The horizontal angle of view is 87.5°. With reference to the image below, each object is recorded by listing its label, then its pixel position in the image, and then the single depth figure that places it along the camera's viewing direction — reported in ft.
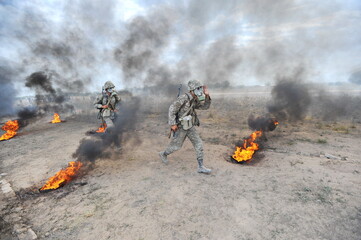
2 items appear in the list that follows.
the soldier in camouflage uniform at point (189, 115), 14.63
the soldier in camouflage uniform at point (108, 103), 22.34
